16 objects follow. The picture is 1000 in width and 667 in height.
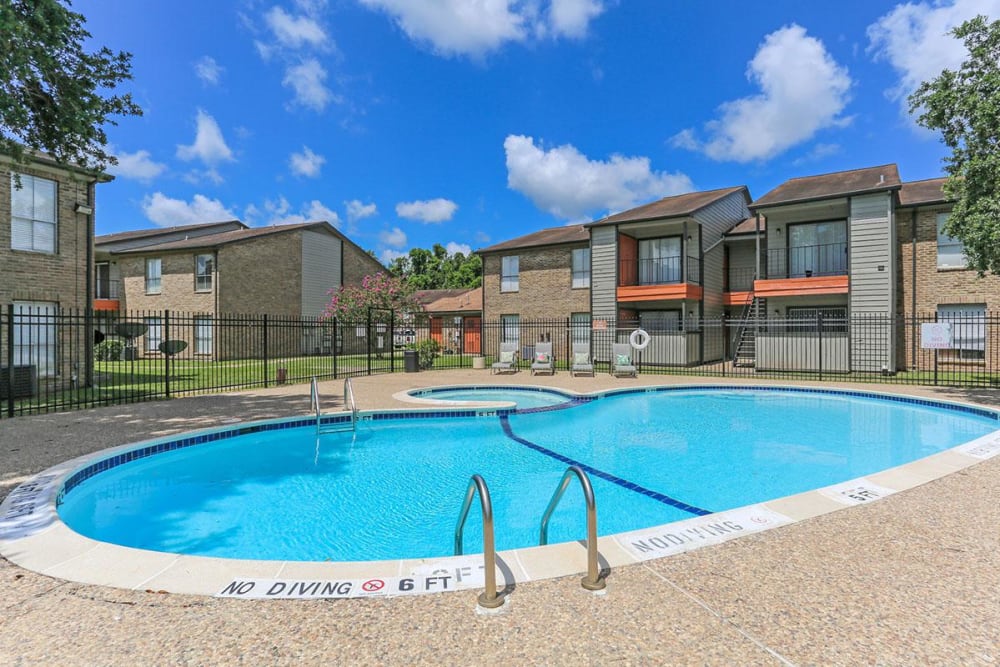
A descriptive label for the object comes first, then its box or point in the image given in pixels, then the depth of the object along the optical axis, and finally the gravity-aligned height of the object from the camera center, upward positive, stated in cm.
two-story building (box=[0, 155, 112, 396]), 1231 +238
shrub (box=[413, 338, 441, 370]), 1959 -72
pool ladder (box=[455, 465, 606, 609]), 272 -124
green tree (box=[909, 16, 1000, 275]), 991 +439
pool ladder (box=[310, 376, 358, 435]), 849 -169
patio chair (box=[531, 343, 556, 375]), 1766 -107
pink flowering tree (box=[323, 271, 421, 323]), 2461 +175
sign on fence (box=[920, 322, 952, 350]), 1253 -6
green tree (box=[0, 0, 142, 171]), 710 +414
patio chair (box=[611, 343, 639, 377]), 1680 -97
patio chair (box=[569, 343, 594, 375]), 1723 -96
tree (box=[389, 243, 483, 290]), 5291 +780
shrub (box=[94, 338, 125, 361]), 2317 -64
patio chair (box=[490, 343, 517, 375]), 1725 -98
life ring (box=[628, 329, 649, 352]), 1780 -22
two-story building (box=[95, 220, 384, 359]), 2383 +299
